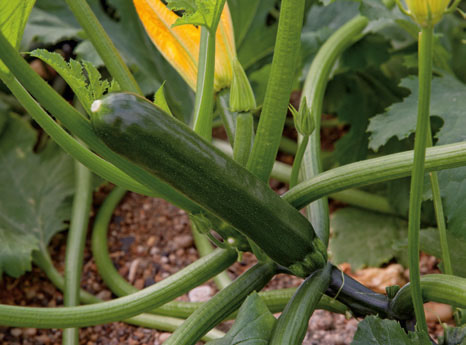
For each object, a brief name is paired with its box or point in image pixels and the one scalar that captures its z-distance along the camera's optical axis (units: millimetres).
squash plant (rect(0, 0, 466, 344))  798
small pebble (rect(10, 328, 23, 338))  1379
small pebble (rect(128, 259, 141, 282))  1536
